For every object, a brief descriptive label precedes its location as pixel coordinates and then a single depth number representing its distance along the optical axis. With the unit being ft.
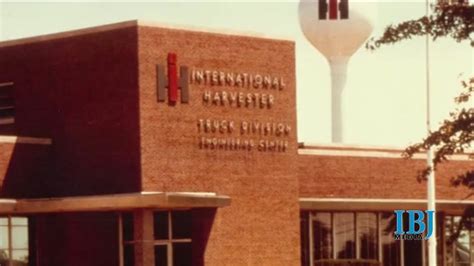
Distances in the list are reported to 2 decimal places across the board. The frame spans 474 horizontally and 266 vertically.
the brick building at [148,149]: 168.86
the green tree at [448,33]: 92.07
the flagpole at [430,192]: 195.21
